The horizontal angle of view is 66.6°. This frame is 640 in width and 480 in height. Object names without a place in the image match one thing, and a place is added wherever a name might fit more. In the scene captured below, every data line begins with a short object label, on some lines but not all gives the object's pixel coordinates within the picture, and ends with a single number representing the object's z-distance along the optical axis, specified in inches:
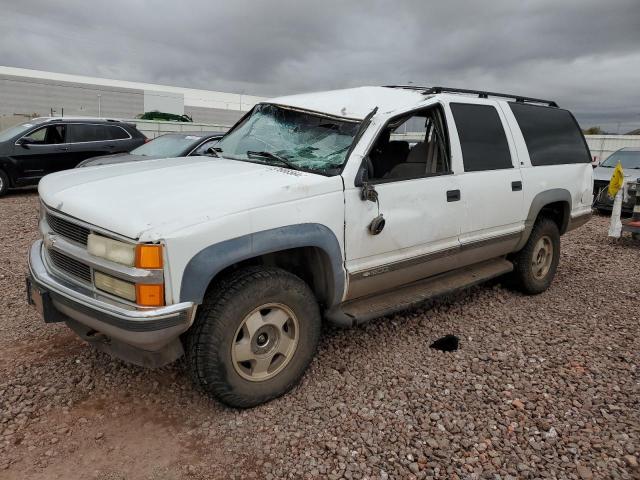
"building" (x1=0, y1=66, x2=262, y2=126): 1617.9
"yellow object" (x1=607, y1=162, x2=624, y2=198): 283.3
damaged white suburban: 97.6
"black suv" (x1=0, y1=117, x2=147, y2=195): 410.0
